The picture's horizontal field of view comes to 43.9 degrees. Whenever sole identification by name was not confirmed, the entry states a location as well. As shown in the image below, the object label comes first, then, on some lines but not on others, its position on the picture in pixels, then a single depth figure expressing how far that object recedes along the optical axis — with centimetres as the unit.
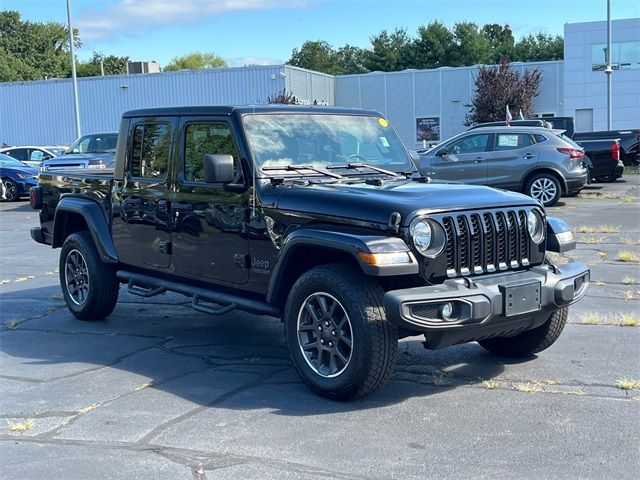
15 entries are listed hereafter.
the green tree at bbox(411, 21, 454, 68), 6906
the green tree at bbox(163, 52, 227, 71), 10312
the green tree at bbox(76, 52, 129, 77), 9100
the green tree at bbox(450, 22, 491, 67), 7012
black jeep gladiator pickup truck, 488
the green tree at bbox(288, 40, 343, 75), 8538
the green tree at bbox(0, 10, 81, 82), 8425
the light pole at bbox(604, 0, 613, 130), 3578
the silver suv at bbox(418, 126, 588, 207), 1681
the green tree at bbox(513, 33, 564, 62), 7369
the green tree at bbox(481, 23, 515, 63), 8757
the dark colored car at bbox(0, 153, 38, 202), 2203
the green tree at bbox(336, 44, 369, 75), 8744
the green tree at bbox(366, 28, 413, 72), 6956
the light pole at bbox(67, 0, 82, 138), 3003
